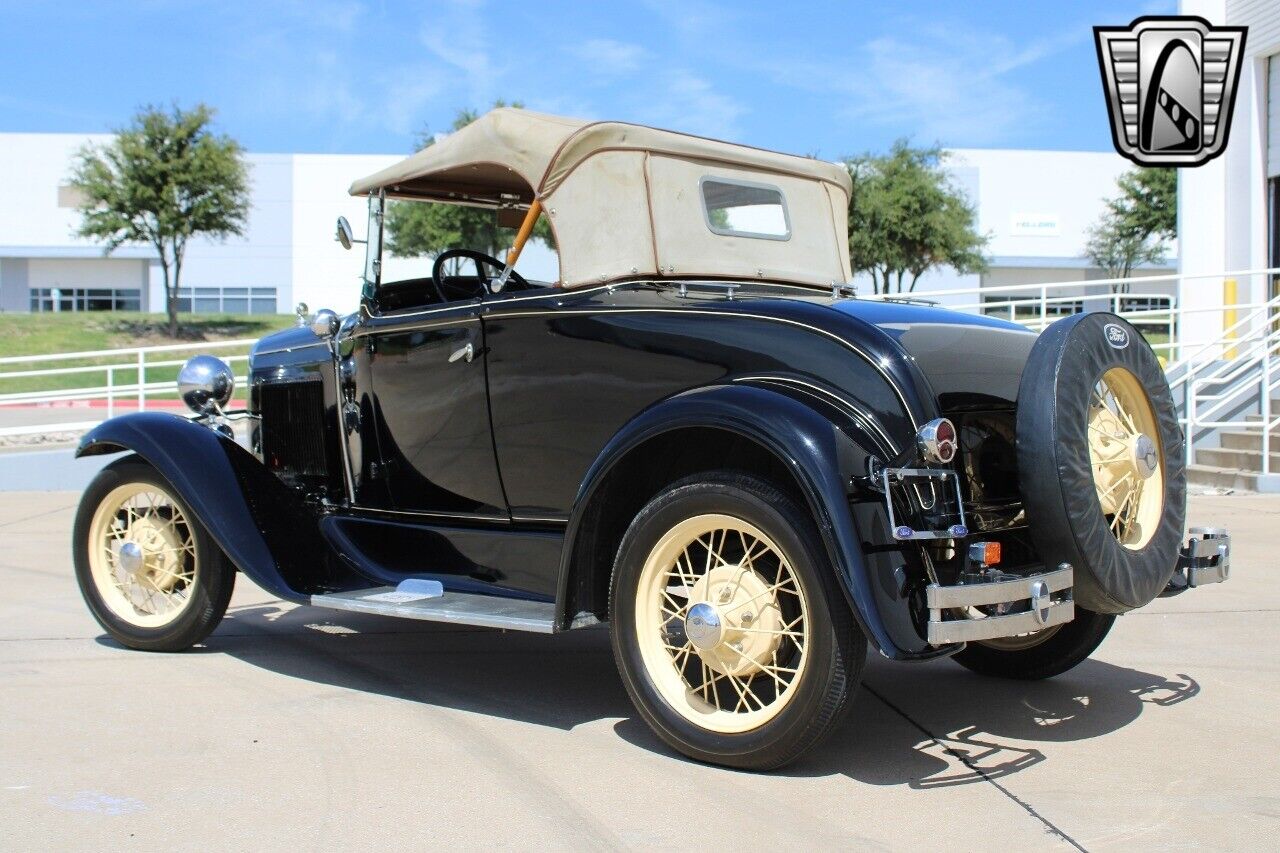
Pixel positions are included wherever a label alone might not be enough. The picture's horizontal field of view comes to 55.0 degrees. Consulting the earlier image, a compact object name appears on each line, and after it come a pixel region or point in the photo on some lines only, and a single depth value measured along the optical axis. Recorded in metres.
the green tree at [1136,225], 40.00
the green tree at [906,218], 35.53
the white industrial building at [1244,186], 16.09
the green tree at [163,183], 33.75
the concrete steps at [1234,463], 10.15
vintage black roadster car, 3.31
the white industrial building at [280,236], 48.34
